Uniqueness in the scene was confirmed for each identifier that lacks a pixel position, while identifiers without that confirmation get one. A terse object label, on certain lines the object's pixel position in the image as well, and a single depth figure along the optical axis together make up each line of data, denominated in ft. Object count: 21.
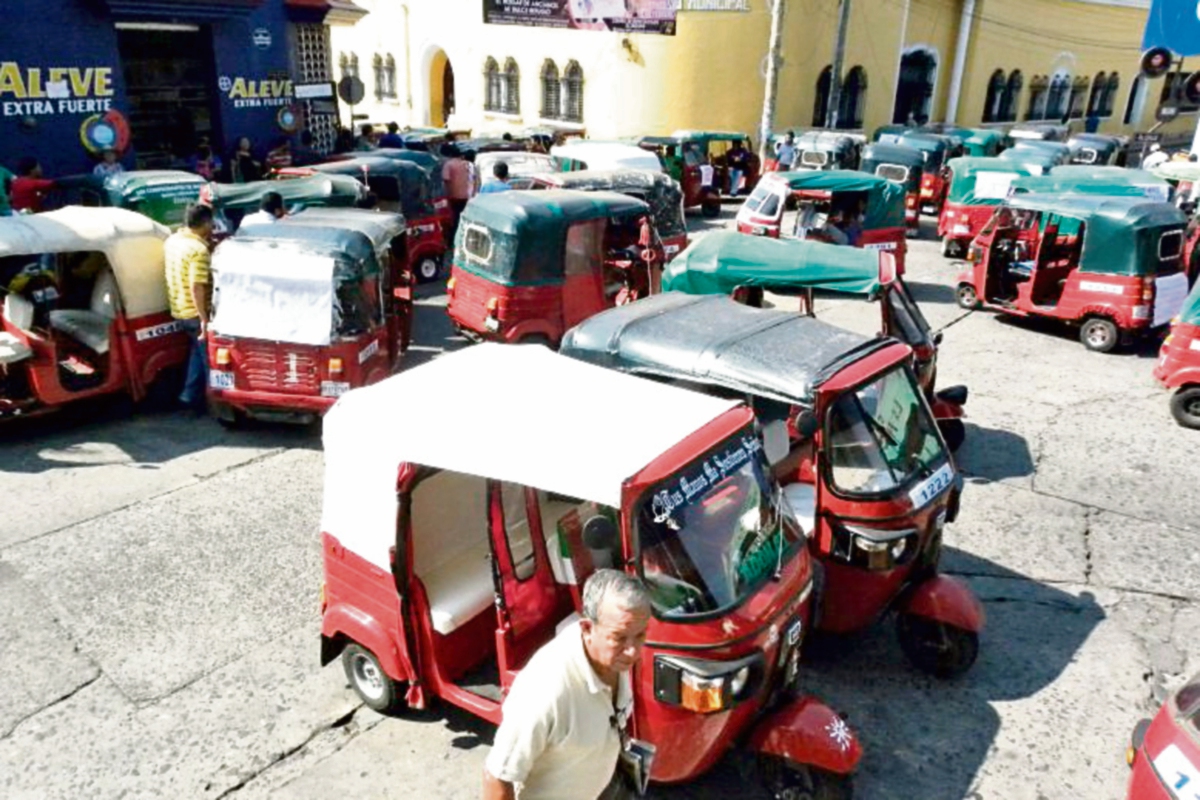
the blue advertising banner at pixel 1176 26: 51.65
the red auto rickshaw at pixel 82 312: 28.68
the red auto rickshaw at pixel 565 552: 13.61
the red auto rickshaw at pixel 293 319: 27.89
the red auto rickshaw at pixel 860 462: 17.97
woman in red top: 46.70
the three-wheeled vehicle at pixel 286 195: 40.40
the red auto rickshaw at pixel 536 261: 35.06
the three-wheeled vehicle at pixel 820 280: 28.07
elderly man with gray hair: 10.16
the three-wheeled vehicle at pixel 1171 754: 12.17
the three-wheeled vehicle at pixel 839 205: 48.06
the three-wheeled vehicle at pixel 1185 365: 32.30
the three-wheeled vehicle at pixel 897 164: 66.59
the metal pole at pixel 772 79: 78.43
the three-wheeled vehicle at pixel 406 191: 47.83
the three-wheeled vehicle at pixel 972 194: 57.98
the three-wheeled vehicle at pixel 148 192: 43.55
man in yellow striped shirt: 29.63
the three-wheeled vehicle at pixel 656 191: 45.73
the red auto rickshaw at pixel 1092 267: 39.37
